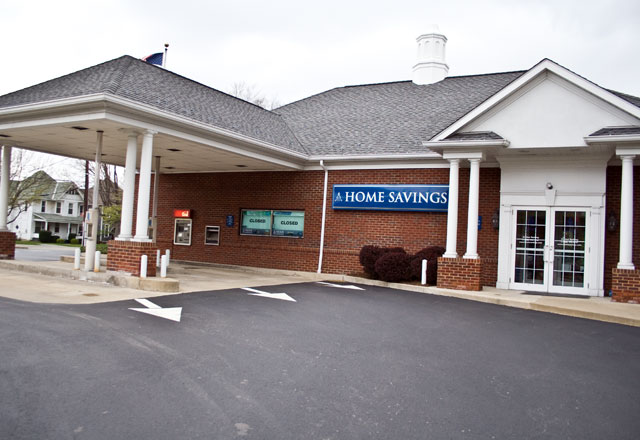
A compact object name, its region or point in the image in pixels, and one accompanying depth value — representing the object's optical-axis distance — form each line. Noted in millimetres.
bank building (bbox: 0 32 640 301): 12492
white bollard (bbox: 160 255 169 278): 12084
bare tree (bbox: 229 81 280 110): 46938
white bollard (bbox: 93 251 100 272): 12791
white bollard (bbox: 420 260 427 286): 14183
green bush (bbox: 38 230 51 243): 50469
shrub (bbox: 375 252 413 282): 14727
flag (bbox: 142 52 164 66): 18141
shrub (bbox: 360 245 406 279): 15414
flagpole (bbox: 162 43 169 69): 17988
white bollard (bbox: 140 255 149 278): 11802
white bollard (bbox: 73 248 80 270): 13259
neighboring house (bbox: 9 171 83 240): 59531
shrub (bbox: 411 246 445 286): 14438
